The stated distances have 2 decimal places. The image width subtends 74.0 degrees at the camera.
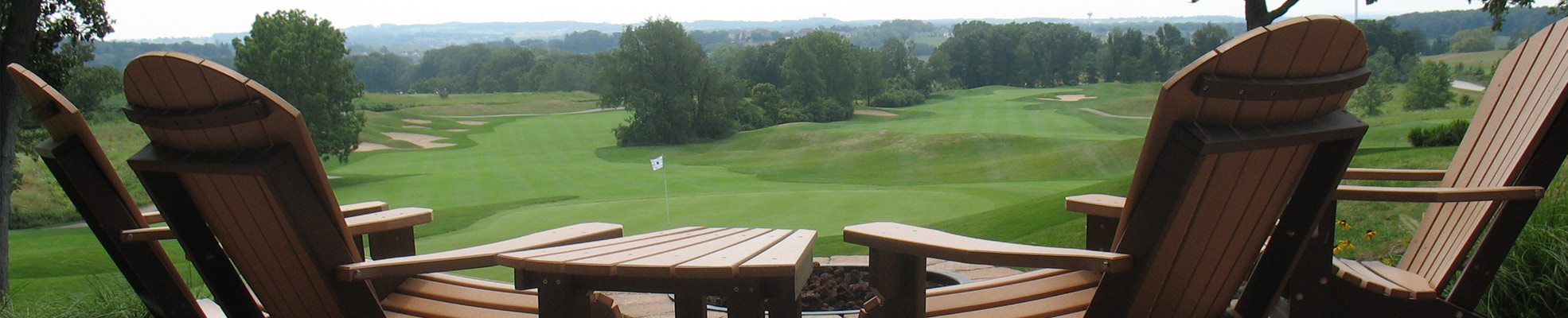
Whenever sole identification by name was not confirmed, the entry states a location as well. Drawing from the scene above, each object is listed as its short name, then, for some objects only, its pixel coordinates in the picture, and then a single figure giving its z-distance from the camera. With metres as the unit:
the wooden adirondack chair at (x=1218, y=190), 1.55
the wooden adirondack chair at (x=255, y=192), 1.72
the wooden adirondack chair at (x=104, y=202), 1.91
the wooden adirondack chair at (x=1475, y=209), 2.17
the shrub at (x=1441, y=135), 7.61
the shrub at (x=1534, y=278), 2.92
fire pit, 3.58
